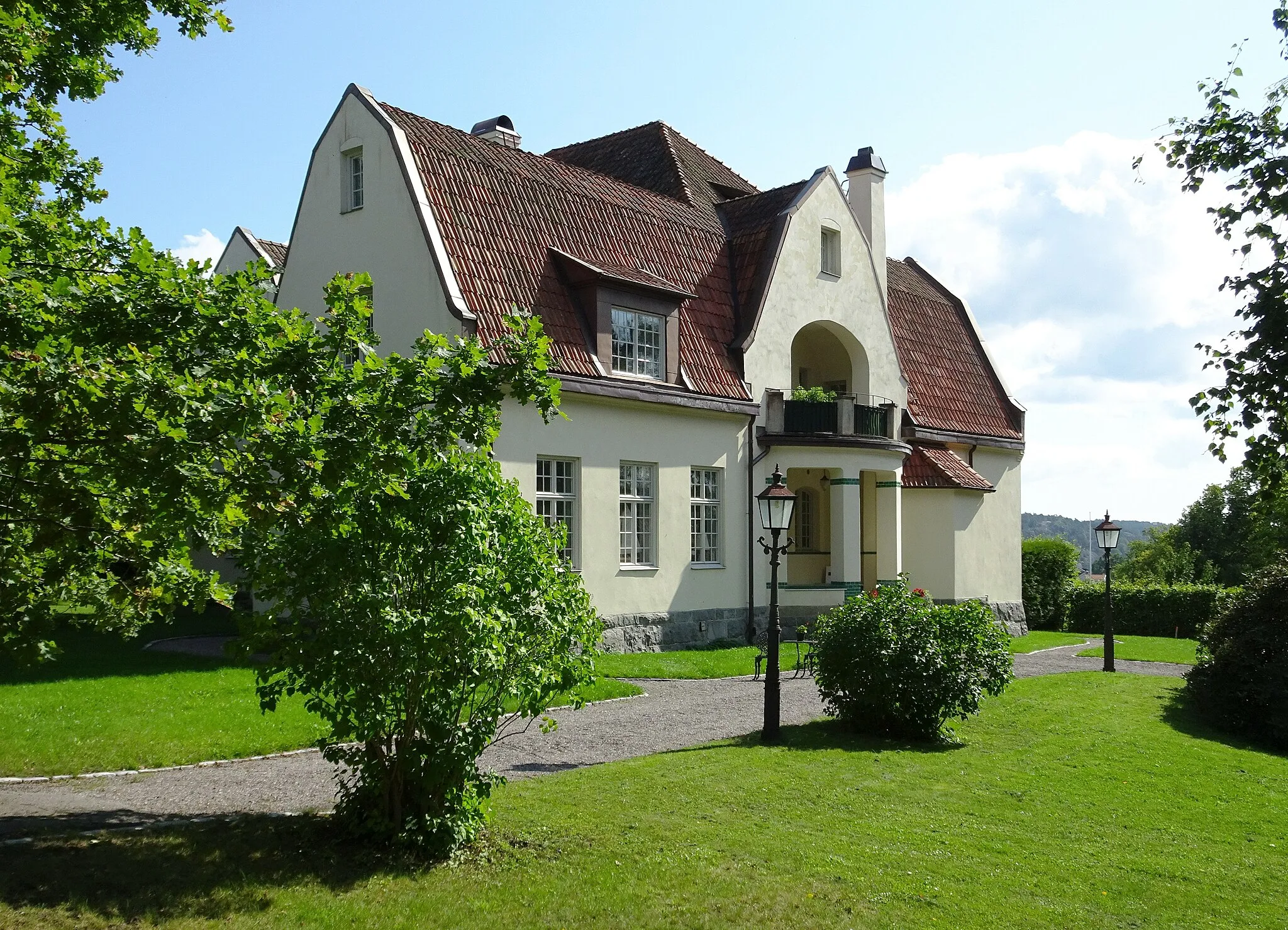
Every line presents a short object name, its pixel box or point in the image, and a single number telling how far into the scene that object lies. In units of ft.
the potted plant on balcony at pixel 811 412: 86.12
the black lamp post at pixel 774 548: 45.09
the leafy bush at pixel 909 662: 45.88
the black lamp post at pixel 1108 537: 80.66
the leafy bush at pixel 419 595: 26.08
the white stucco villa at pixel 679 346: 70.59
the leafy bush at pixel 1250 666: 56.90
